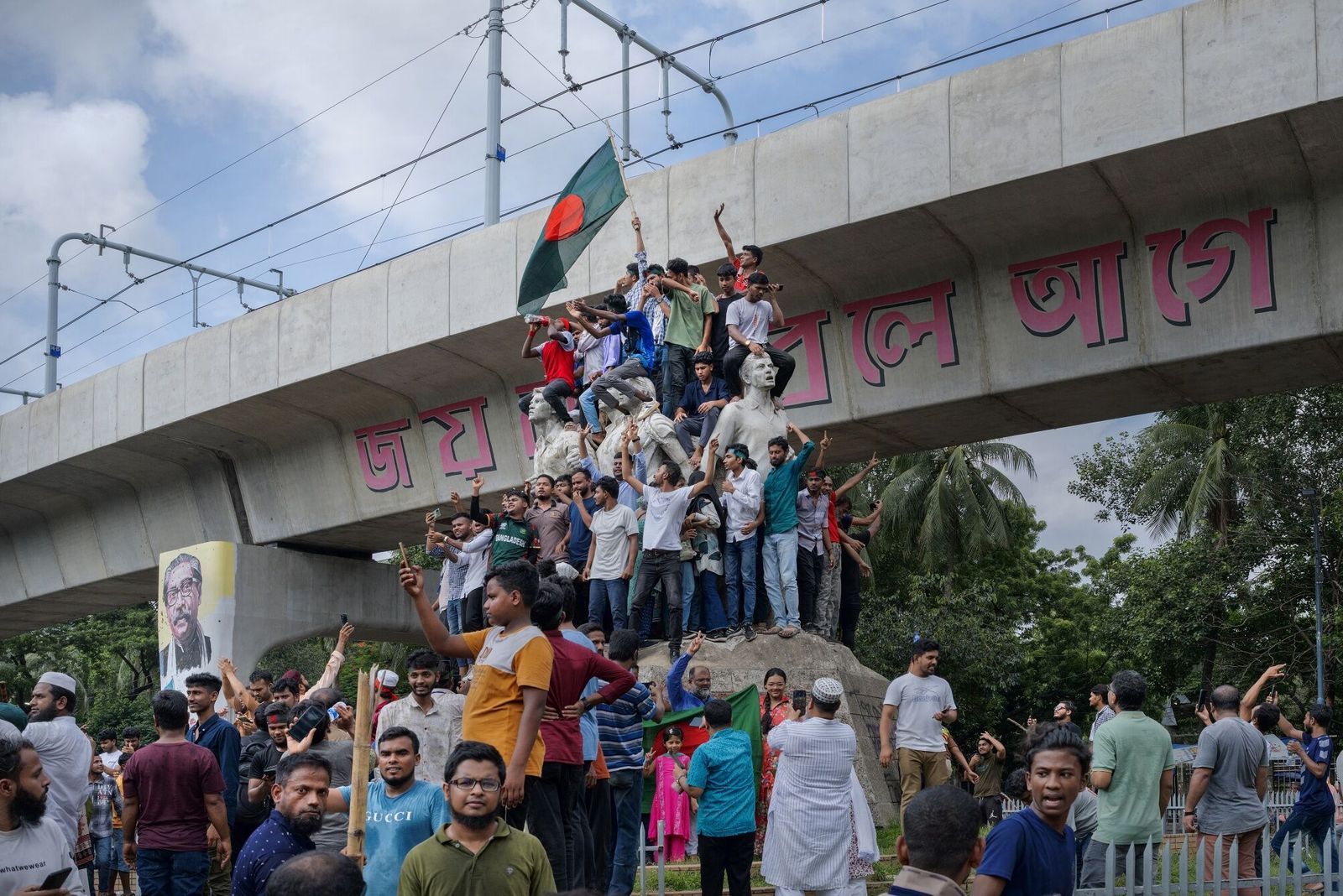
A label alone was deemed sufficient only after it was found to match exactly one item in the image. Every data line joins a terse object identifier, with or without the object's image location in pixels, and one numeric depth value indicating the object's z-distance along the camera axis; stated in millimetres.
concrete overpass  12602
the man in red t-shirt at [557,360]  16094
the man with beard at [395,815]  5199
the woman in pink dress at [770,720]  10633
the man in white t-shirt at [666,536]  12609
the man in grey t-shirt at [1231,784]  8242
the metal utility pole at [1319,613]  24969
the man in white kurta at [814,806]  7383
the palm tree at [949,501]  35938
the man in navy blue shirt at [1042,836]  4422
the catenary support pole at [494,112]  18938
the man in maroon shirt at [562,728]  6254
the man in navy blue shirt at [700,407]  13898
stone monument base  12227
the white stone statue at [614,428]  14531
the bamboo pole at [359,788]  5082
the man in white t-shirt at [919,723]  9250
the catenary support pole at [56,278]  26406
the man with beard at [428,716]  7266
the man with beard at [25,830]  4789
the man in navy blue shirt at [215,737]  7547
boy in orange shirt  5930
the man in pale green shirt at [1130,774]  7406
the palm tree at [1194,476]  30797
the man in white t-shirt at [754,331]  13594
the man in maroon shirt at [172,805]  6891
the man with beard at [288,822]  4891
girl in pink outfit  10047
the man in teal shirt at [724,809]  7746
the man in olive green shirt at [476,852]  4512
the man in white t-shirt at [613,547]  13195
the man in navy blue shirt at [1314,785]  10312
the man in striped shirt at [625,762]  8109
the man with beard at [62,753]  6836
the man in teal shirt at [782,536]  12781
